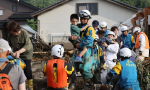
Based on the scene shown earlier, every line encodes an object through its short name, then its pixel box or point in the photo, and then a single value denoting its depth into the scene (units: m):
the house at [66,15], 16.38
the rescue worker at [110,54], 5.30
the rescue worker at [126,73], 3.92
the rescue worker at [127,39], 6.83
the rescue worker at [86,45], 4.36
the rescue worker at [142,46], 6.73
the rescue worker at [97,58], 4.62
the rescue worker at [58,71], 3.57
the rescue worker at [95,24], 6.29
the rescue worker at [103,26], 6.55
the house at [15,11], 26.07
